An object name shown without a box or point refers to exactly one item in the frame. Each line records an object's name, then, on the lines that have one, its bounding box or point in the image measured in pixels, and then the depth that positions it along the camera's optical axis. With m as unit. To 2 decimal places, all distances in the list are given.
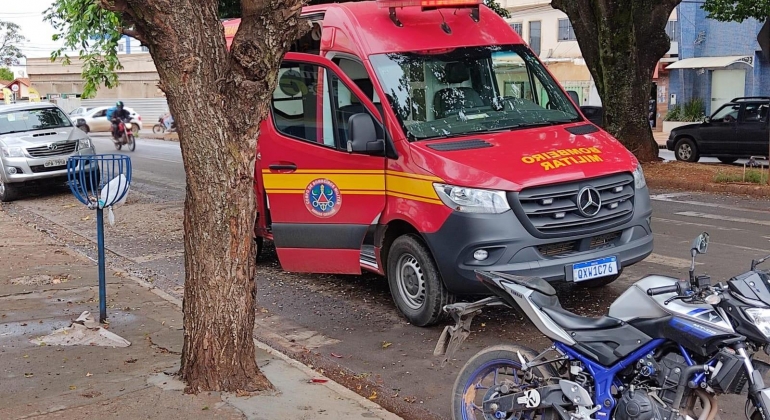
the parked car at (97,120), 42.75
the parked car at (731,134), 18.67
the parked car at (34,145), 15.75
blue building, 31.25
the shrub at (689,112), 32.16
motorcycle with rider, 27.55
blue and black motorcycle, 3.56
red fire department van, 6.18
